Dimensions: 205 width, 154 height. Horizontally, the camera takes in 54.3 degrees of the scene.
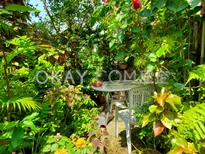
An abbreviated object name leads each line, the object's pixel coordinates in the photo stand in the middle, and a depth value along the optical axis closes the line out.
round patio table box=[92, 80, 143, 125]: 3.27
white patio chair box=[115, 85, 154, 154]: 2.51
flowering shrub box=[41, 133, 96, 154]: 1.78
